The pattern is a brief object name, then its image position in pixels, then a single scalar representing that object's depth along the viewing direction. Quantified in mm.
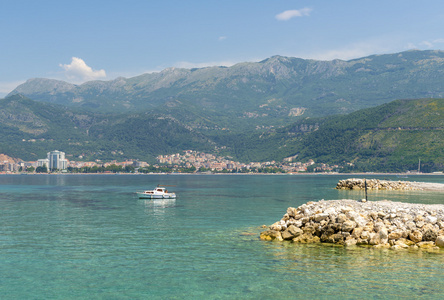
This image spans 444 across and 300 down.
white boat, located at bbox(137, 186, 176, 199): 91000
